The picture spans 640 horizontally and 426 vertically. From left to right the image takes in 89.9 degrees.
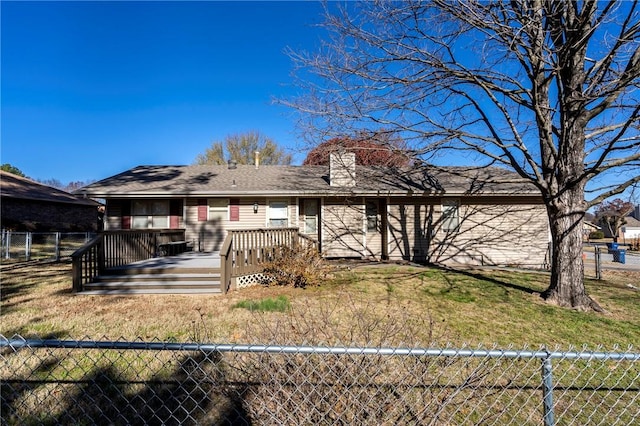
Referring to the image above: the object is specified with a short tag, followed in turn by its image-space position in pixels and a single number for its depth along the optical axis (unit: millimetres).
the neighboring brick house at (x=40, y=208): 19484
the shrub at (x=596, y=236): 43144
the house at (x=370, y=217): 13281
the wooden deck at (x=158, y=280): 7914
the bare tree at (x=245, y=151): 34812
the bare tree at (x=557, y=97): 5922
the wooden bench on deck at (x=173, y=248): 11375
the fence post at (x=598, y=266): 10264
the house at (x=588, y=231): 40350
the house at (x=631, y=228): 52781
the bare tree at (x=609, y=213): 43634
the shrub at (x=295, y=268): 8445
